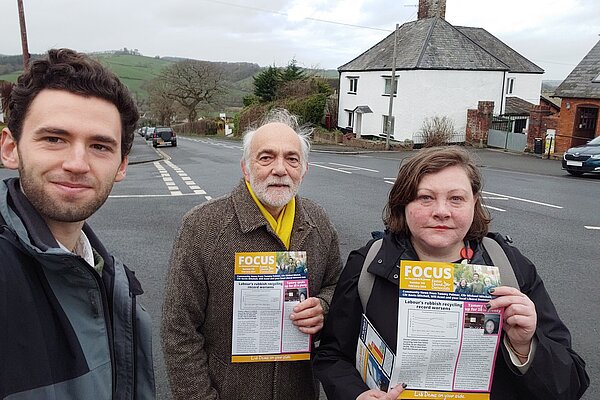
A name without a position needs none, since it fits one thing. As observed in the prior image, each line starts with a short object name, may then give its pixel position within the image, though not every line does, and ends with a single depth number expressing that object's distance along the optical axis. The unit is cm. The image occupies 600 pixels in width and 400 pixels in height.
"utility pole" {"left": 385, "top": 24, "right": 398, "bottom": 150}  3009
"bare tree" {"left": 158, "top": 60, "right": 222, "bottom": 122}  6331
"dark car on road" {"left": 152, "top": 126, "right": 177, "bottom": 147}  3862
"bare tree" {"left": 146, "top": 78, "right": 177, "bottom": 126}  6406
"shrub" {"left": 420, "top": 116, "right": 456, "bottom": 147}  3057
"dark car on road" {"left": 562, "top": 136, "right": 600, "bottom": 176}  1733
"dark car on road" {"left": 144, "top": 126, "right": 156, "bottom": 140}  4734
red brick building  2539
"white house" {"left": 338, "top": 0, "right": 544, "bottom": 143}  3259
